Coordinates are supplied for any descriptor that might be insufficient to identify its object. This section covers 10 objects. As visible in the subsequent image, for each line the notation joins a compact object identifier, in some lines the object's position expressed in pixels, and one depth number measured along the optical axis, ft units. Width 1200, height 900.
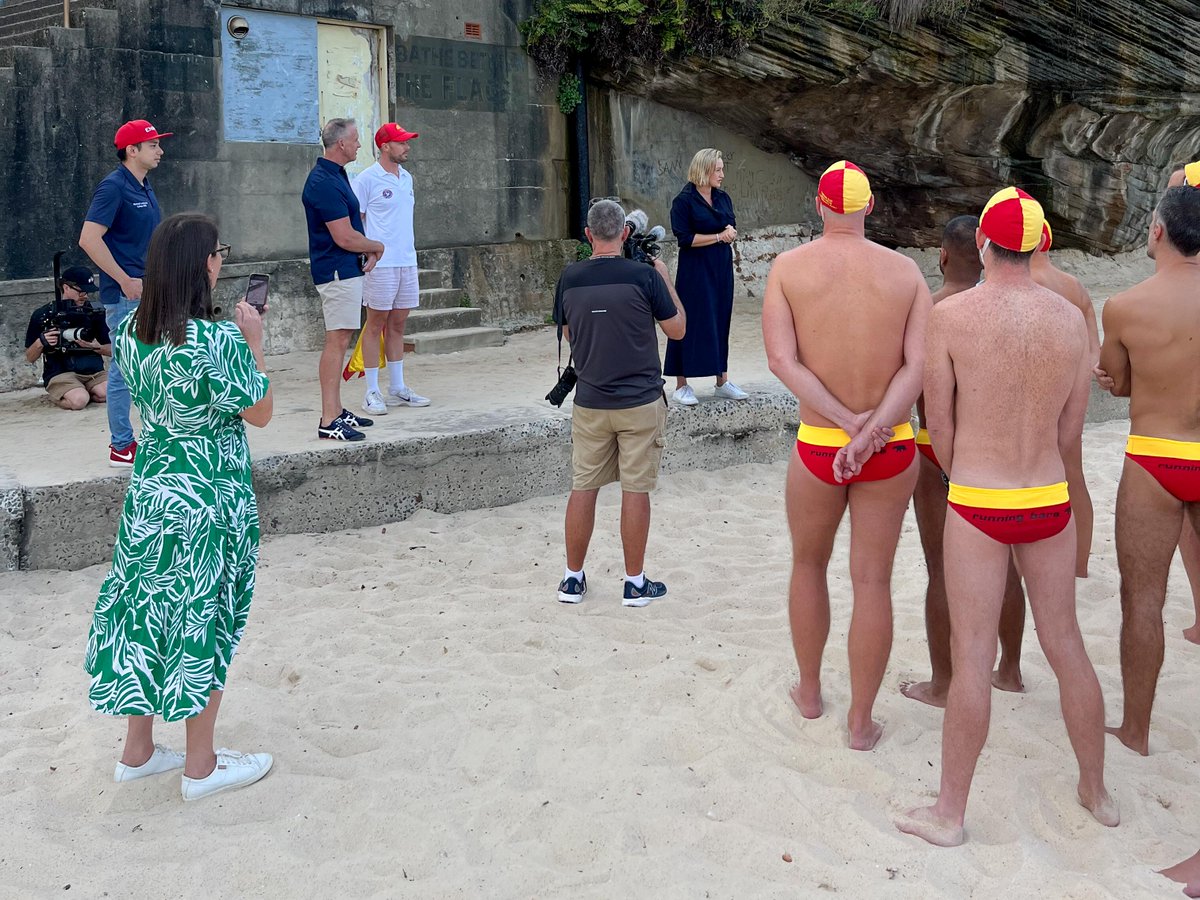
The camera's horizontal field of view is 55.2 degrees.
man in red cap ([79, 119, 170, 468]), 19.02
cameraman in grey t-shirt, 16.34
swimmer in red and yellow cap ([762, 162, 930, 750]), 11.94
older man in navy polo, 20.99
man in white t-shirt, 23.12
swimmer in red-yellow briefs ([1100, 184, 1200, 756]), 12.02
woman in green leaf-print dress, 10.88
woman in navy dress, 24.14
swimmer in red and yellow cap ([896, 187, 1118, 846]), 10.49
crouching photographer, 24.29
